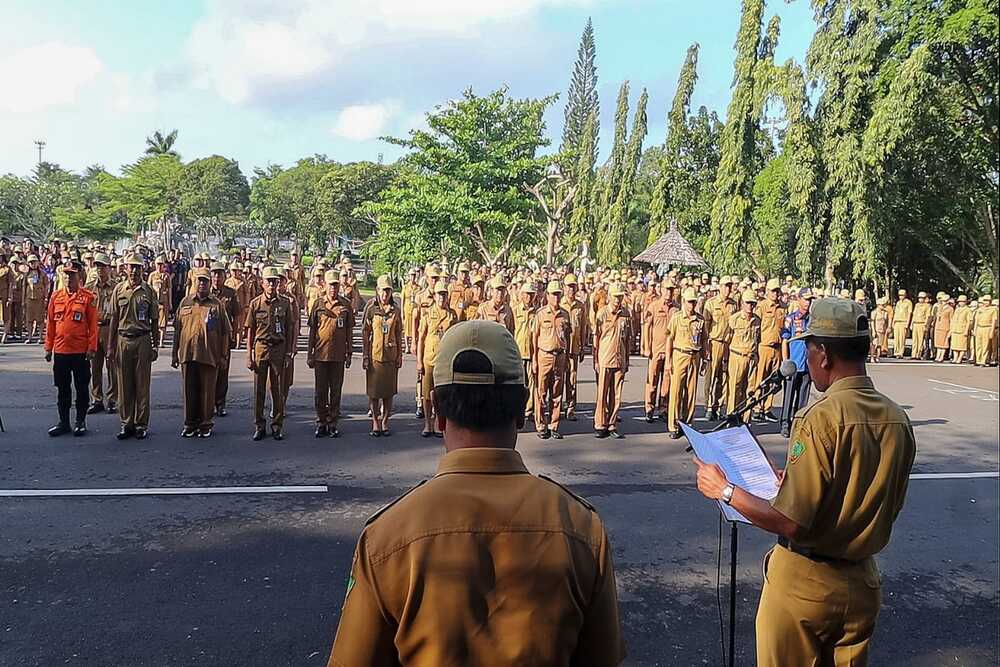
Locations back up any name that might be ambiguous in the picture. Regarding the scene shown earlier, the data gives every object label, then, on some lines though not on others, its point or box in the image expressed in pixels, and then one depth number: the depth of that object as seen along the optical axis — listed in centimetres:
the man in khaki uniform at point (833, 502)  264
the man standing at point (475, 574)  160
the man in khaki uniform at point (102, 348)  949
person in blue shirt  1022
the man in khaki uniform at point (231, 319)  908
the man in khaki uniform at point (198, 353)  844
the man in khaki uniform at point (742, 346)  1038
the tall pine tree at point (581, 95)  5134
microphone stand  304
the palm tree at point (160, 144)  5541
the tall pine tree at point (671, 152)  3534
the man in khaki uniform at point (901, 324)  2306
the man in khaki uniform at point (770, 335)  1103
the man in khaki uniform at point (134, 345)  826
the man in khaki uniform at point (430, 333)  941
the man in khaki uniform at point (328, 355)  895
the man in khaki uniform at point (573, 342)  1080
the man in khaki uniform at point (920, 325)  2284
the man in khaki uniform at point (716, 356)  1090
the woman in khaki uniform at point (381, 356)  904
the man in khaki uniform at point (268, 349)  864
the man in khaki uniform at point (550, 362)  950
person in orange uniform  816
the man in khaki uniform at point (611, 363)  962
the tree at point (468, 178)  2473
